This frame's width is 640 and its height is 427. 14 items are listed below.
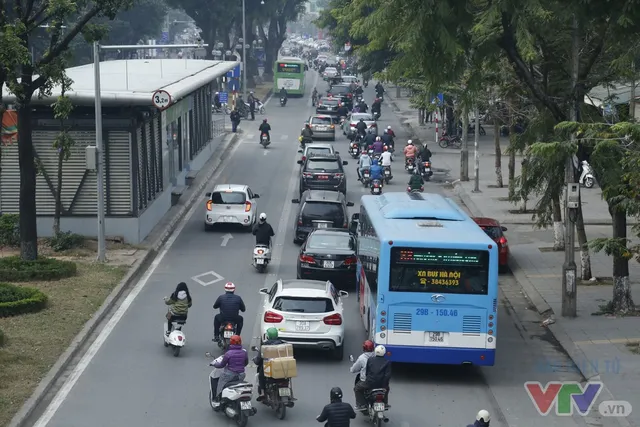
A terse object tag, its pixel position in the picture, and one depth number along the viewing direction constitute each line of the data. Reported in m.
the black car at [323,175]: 41.81
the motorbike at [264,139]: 59.44
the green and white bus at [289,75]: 91.81
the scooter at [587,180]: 44.99
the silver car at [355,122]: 62.78
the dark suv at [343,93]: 81.19
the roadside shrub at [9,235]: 31.64
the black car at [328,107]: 73.50
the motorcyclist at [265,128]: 59.34
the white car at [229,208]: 35.72
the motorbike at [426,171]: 49.06
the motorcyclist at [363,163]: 46.94
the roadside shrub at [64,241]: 31.44
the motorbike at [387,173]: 47.53
